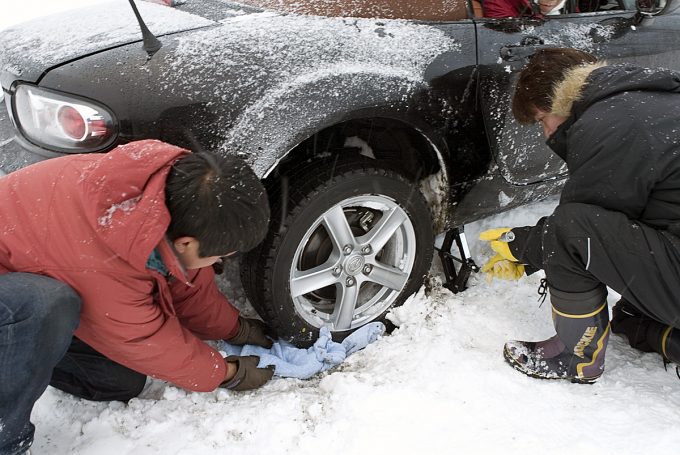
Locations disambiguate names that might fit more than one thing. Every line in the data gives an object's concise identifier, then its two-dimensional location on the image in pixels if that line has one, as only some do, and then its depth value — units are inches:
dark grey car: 70.6
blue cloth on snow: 85.3
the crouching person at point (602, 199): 69.1
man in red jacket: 54.9
